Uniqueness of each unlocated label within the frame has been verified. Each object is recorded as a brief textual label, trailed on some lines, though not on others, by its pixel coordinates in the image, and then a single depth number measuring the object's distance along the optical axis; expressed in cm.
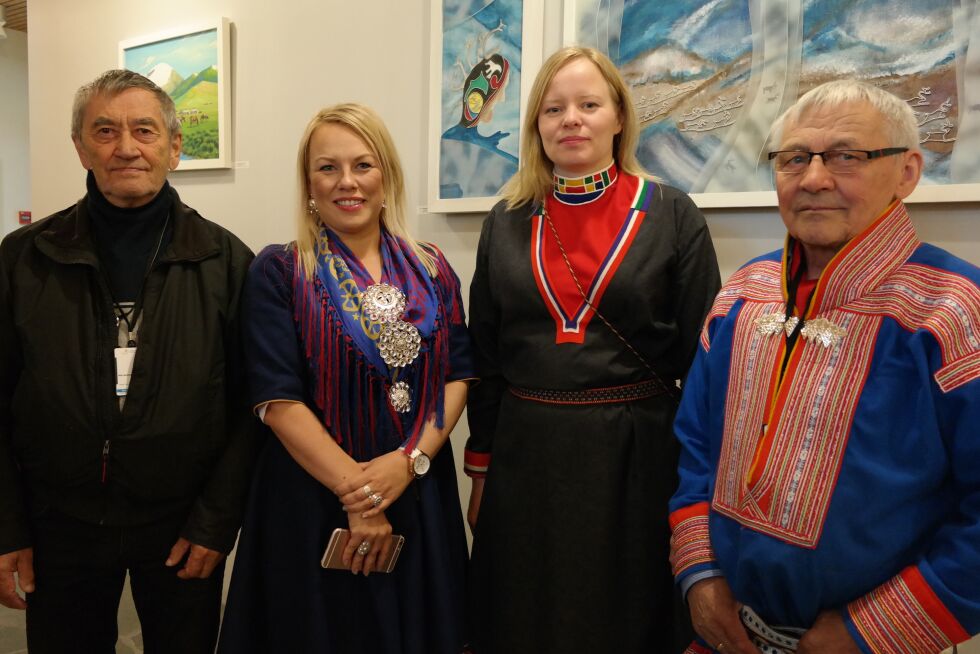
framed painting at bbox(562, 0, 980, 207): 157
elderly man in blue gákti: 103
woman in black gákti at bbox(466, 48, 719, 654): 153
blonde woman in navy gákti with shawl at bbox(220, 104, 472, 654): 155
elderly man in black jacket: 156
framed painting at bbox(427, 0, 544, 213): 220
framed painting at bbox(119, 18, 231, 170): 297
